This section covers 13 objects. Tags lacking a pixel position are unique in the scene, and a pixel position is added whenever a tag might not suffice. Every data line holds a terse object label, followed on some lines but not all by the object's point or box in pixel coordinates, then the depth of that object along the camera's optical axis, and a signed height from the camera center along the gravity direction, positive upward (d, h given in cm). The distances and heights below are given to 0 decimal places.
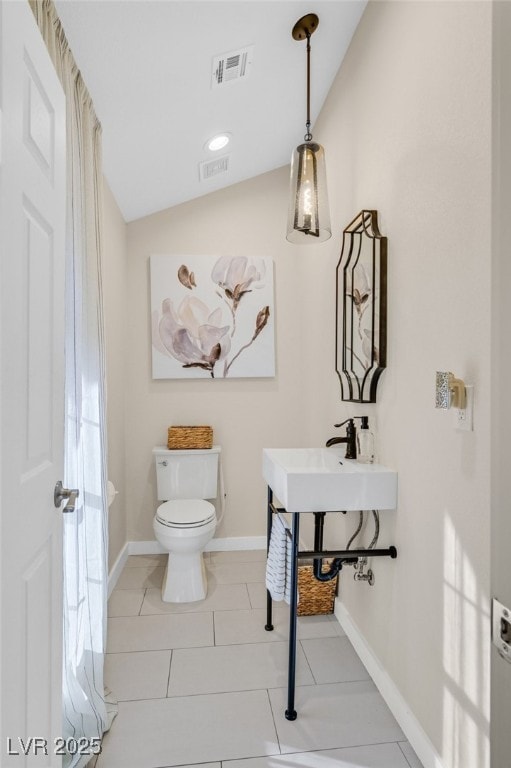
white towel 200 -79
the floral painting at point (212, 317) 326 +49
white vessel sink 178 -41
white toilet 255 -76
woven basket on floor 246 -113
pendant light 207 +89
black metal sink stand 172 -71
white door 89 +0
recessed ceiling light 258 +139
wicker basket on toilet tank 315 -37
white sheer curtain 153 -15
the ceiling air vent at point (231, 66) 199 +143
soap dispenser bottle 197 -25
